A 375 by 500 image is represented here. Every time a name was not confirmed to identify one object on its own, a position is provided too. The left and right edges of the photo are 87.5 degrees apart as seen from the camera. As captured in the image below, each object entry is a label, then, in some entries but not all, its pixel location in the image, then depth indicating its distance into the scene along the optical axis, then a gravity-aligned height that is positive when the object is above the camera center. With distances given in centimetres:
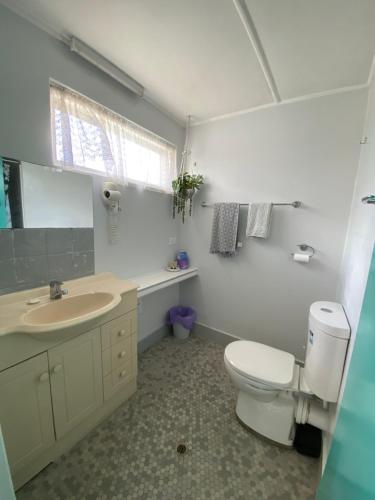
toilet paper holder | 173 -22
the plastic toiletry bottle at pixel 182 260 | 236 -50
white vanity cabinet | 94 -98
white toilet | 108 -97
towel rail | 174 +17
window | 133 +58
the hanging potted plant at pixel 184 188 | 210 +33
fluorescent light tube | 124 +104
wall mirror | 115 +11
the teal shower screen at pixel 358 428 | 51 -60
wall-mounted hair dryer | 156 +9
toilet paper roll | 167 -29
